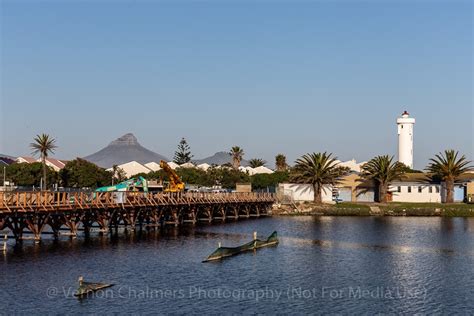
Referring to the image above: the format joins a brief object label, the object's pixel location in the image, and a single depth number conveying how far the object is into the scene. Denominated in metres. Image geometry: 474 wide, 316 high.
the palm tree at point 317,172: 117.56
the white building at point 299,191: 125.75
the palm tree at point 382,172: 116.50
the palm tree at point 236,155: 188.00
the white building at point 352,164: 181.90
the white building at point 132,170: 194.98
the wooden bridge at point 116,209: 61.06
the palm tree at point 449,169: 114.31
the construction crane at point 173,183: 97.12
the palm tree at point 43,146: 121.56
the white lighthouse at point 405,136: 160.75
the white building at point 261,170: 178.75
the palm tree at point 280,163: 194.62
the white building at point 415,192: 122.06
